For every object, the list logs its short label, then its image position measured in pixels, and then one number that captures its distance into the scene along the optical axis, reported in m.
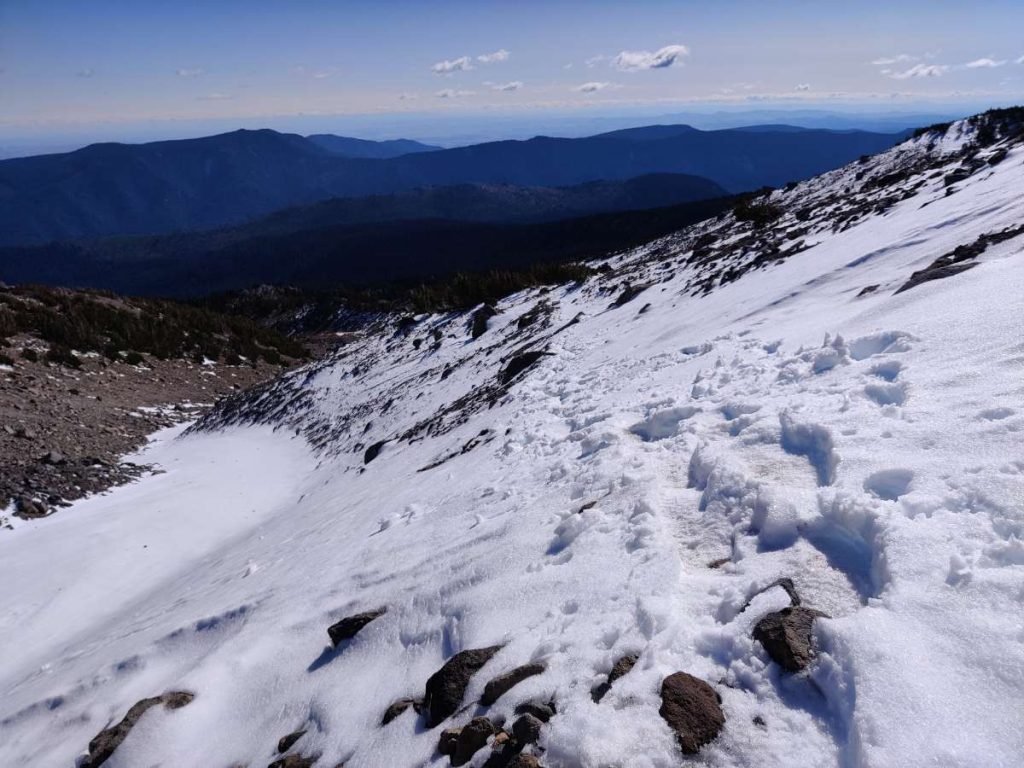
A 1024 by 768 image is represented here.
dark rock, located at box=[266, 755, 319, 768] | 3.84
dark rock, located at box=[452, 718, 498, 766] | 3.20
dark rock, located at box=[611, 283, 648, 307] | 15.70
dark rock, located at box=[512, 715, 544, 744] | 3.05
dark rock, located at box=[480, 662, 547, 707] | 3.47
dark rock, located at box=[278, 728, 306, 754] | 4.08
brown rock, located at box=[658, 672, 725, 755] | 2.77
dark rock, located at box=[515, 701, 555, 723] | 3.17
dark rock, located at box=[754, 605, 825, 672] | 2.92
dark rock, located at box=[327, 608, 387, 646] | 4.88
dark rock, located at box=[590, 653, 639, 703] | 3.18
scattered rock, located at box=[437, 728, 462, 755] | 3.29
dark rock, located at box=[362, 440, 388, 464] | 12.47
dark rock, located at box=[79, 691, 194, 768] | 4.69
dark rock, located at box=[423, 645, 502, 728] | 3.62
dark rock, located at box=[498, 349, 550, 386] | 12.60
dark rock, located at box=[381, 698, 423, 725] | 3.84
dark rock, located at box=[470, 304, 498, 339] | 20.05
